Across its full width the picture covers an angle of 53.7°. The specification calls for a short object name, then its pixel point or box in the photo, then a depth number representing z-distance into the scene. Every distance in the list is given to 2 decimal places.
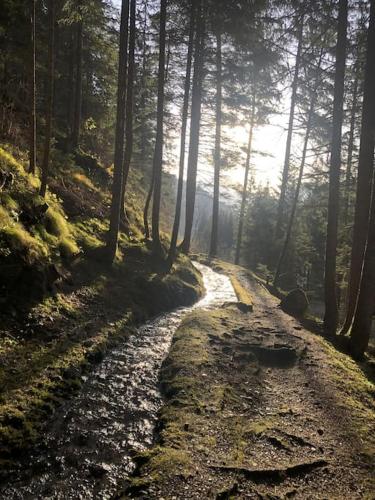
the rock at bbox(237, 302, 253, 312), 13.63
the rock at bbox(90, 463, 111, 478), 4.71
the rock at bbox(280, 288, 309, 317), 14.54
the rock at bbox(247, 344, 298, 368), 8.89
